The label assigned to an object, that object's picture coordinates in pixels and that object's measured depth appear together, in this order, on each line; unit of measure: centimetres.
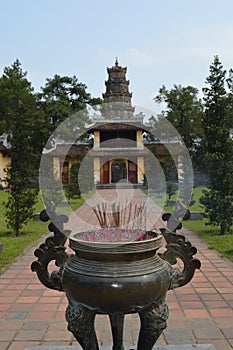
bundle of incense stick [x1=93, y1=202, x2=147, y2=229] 307
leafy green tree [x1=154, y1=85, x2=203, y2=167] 3497
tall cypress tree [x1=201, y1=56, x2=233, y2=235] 976
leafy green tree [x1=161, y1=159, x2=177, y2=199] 1611
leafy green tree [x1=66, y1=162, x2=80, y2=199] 1625
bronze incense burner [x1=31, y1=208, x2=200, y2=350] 270
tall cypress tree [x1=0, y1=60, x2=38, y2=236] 995
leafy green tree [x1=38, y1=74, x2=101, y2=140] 3653
